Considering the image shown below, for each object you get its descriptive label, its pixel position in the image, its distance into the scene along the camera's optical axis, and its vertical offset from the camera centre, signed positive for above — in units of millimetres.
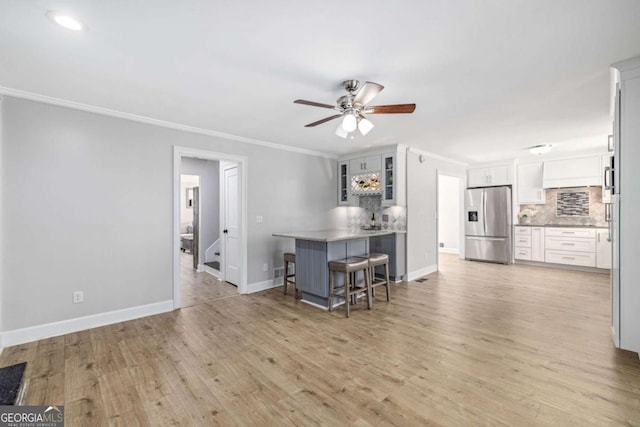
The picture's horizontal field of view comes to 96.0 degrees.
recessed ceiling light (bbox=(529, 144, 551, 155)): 5162 +1168
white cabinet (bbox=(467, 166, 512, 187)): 6816 +888
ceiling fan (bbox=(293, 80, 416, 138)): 2469 +985
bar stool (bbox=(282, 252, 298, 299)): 4482 -780
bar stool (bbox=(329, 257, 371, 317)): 3547 -815
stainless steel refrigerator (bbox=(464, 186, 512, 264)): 6652 -272
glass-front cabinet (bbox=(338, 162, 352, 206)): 5918 +599
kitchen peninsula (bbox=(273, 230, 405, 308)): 3793 -584
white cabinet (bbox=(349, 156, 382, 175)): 5414 +932
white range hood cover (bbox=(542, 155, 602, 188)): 5828 +849
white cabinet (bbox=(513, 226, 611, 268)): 5641 -696
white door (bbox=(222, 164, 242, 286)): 4891 -215
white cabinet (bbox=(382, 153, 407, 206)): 5127 +601
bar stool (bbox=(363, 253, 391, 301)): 3938 -693
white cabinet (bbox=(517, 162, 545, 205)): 6547 +648
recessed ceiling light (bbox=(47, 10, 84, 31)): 1706 +1178
